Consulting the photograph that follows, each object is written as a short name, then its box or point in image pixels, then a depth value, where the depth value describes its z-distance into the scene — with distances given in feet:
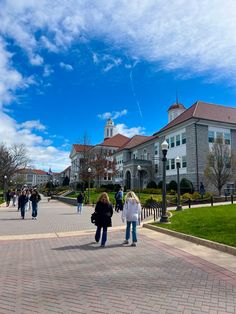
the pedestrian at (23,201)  49.58
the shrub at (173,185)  101.47
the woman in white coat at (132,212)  25.49
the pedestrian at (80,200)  59.97
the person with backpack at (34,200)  47.90
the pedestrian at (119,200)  58.36
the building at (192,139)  103.77
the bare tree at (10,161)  153.19
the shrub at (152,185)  122.07
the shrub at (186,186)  96.66
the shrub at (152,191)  106.59
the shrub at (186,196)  77.30
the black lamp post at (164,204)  37.24
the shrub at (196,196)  77.63
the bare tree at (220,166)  87.43
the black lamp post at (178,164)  54.58
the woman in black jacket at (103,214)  24.91
